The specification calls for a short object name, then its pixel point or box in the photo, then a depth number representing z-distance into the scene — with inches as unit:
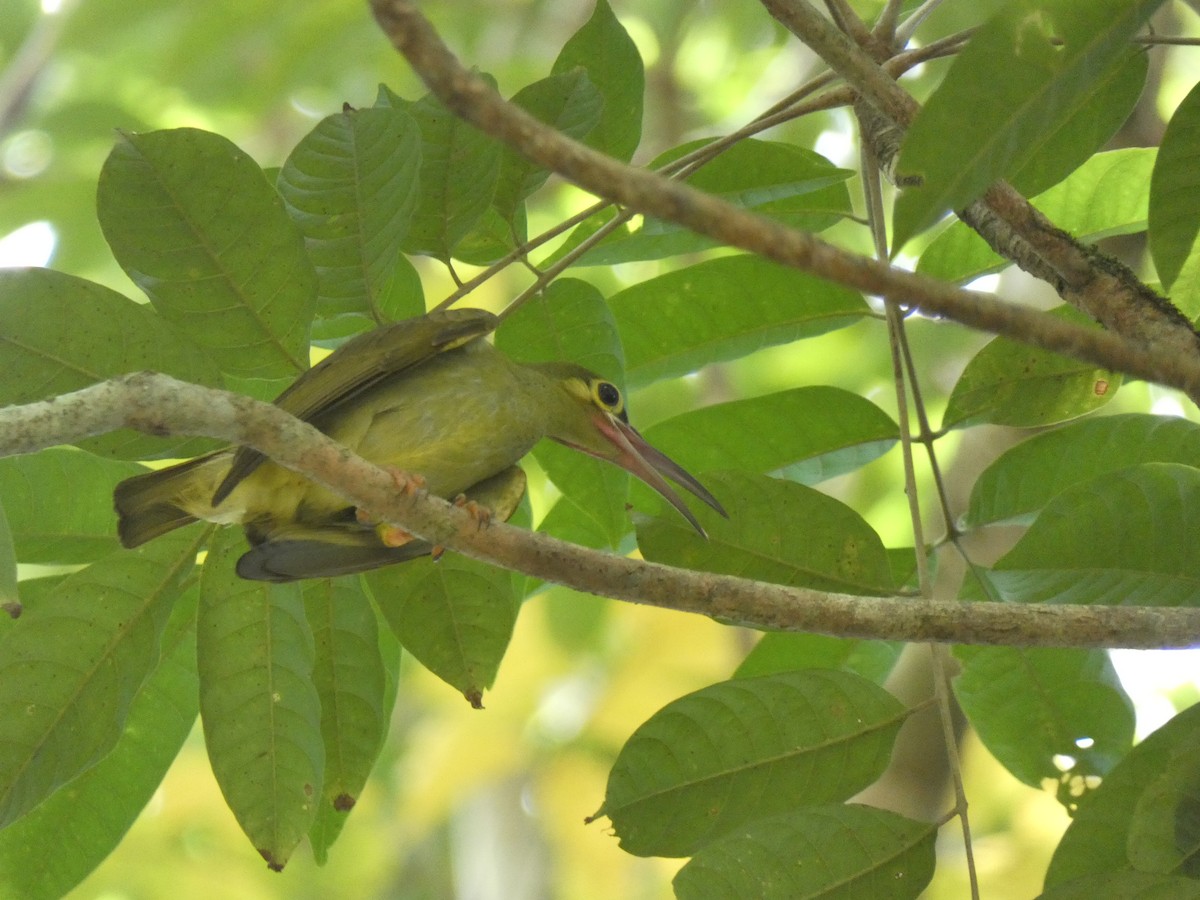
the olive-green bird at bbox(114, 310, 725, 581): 222.5
